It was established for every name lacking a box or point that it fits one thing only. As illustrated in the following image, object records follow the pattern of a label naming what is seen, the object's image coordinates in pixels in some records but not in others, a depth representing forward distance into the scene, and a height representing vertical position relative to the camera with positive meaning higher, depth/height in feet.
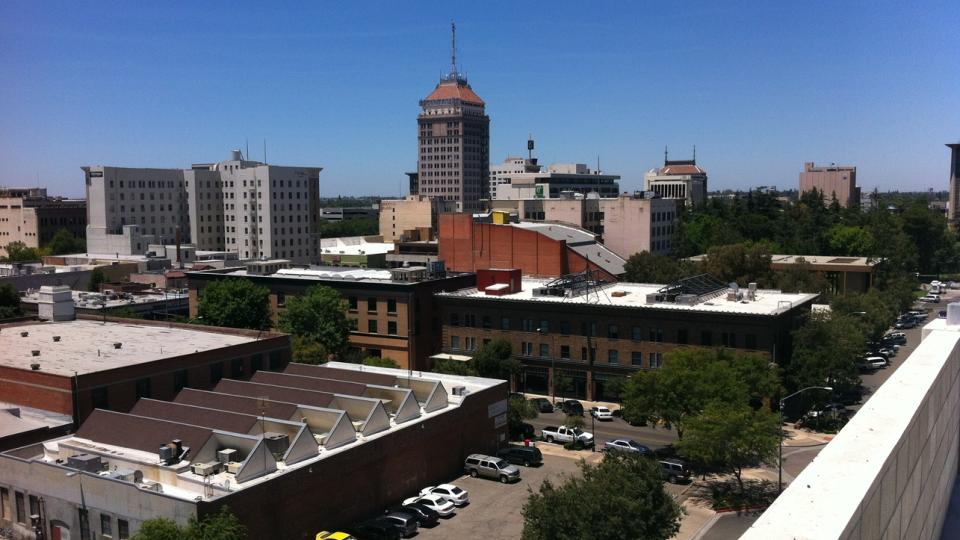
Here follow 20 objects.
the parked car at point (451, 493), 134.00 -46.24
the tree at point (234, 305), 232.12 -25.40
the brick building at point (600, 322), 193.57 -27.30
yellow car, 114.93 -45.53
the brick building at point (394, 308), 233.35 -26.95
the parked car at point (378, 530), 119.55 -46.60
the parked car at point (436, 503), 130.41 -46.62
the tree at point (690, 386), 151.33 -32.99
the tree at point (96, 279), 323.16 -24.89
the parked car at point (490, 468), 147.02 -46.26
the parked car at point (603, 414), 193.57 -47.51
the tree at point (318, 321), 220.84 -28.68
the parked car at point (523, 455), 156.46 -46.43
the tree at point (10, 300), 243.81 -25.38
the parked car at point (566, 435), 169.58 -46.69
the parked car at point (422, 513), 126.82 -46.68
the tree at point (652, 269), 301.02 -20.49
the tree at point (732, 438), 131.75 -36.53
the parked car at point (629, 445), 157.05 -45.51
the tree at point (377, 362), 198.40 -35.81
